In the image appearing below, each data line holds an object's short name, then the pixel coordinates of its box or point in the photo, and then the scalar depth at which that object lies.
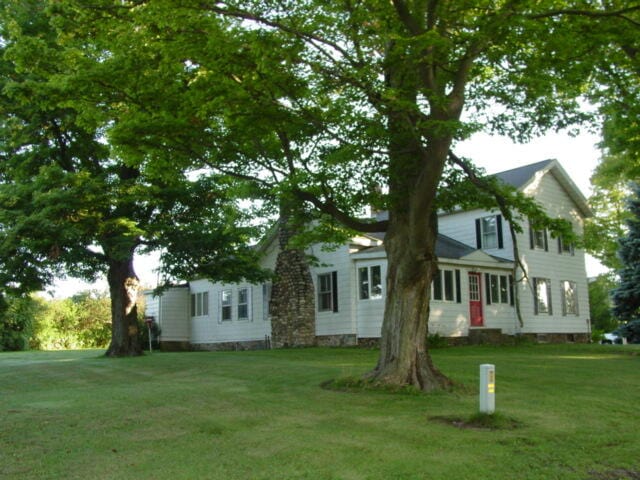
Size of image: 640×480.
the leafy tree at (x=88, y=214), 18.16
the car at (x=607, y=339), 32.14
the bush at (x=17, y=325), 32.56
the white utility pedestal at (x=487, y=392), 7.68
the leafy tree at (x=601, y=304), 39.62
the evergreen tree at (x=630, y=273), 21.30
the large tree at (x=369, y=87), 9.62
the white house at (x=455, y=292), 23.14
